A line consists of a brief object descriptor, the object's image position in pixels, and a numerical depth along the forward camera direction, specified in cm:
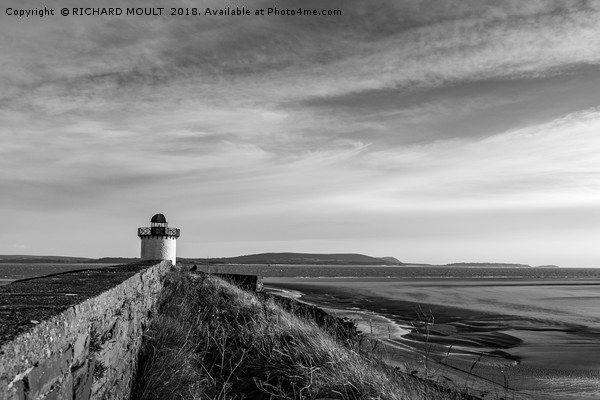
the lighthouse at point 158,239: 2998
